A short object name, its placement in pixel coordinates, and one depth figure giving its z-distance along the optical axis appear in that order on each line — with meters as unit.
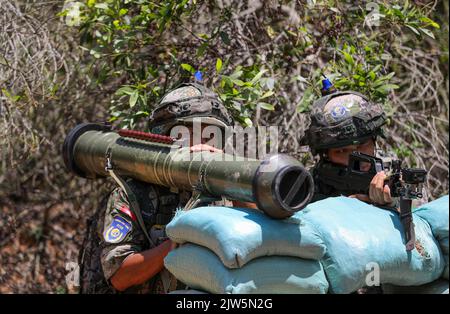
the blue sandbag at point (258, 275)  5.85
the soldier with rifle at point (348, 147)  6.86
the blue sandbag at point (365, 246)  6.12
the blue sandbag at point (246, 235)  5.77
